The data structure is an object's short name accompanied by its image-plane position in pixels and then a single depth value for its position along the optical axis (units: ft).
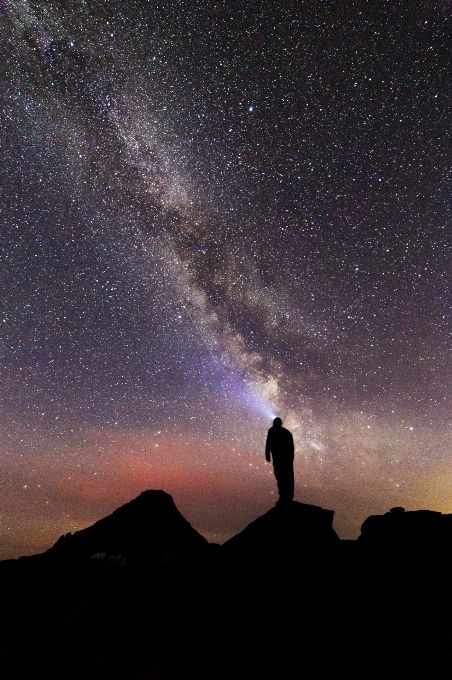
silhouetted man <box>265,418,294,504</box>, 34.37
